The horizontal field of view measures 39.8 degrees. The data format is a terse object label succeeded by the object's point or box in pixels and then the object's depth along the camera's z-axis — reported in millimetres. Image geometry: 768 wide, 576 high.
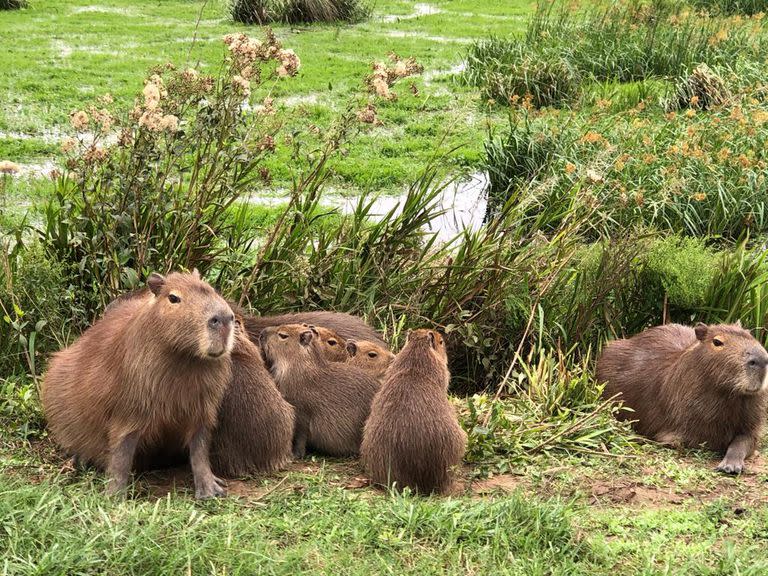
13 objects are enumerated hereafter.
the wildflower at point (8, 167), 5449
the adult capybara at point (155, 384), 4242
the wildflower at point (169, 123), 5332
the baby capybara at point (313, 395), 5117
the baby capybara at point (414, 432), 4668
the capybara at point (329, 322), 5391
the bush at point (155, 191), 5641
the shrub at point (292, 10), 17797
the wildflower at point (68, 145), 5391
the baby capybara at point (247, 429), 4742
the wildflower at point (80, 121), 5422
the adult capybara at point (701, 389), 5301
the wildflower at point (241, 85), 5672
